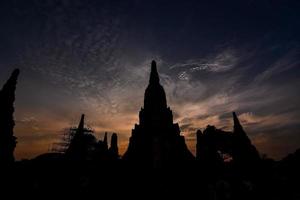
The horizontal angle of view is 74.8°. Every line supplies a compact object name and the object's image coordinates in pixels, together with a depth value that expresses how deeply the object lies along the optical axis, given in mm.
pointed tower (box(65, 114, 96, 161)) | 28403
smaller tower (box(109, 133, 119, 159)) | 33906
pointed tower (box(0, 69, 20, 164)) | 20225
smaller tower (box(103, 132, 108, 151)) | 36050
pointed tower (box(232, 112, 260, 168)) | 27212
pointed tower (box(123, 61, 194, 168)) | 30938
